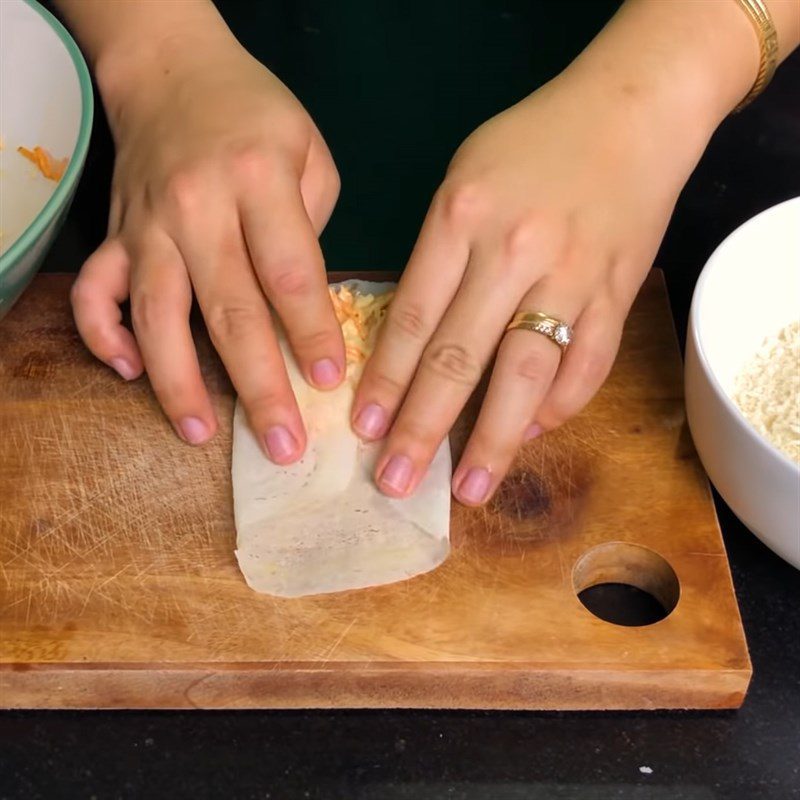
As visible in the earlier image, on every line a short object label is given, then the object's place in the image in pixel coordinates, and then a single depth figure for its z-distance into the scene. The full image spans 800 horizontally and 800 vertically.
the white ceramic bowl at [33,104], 1.05
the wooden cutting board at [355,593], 0.80
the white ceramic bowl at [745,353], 0.78
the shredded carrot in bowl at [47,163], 1.05
